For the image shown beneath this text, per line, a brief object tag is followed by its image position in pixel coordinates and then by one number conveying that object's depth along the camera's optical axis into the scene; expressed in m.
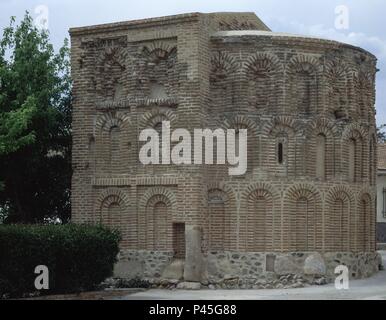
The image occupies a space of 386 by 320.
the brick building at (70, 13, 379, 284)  23.06
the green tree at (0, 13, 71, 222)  23.20
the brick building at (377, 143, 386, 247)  42.19
